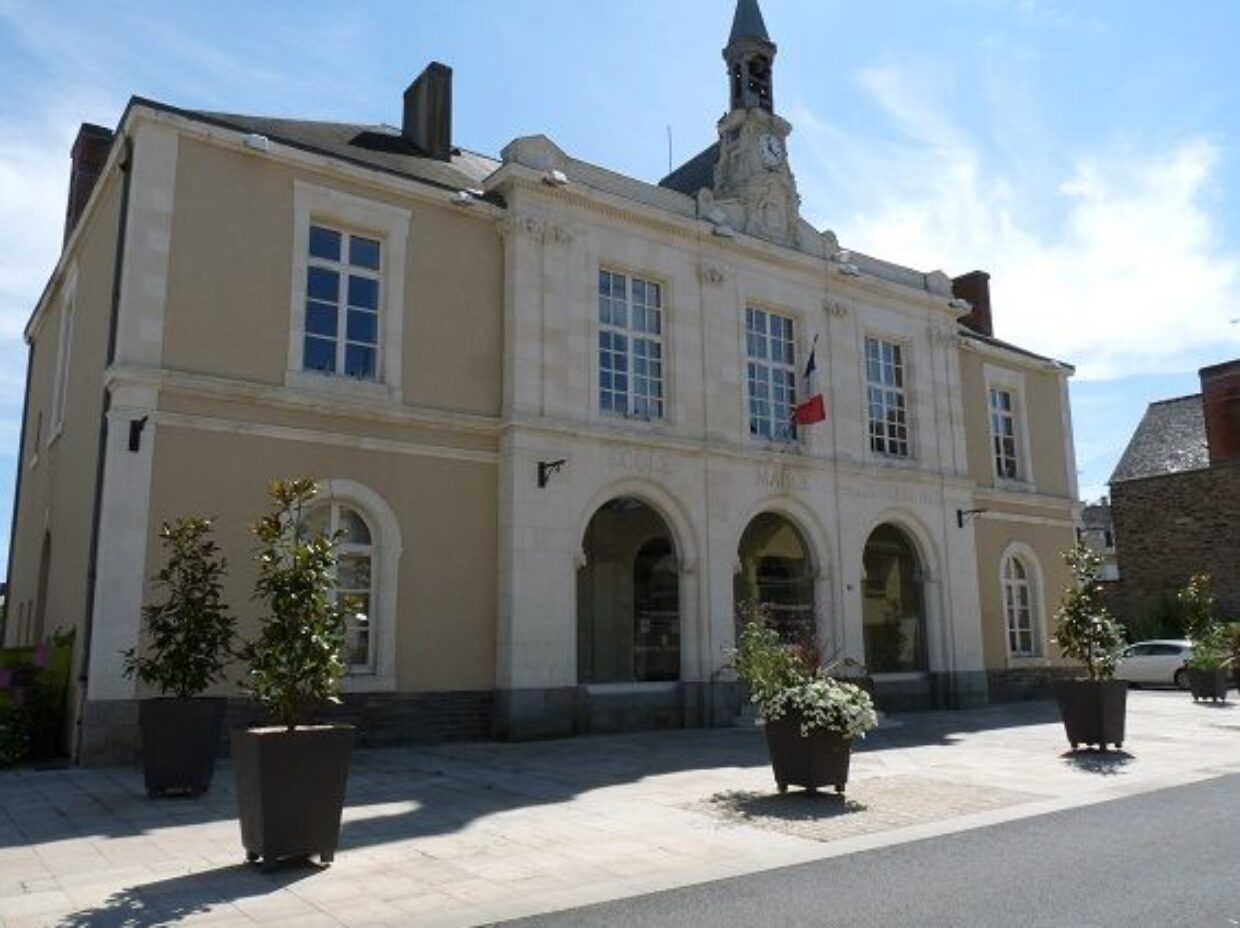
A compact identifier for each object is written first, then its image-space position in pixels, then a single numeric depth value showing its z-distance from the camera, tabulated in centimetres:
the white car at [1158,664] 2475
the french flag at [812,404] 1700
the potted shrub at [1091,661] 1166
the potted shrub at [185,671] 865
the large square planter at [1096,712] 1162
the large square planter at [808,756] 860
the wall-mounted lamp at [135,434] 1123
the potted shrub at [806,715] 850
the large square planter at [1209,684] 1908
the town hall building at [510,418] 1199
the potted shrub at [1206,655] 1908
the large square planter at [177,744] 860
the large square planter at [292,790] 605
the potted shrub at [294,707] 607
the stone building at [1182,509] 2947
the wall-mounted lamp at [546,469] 1408
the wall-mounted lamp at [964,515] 1961
